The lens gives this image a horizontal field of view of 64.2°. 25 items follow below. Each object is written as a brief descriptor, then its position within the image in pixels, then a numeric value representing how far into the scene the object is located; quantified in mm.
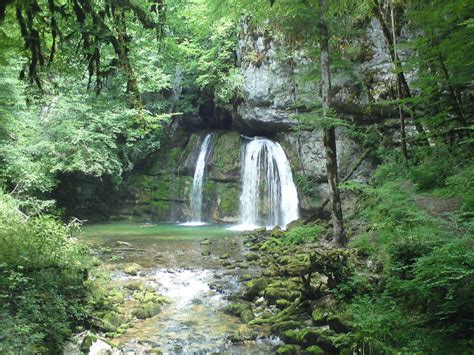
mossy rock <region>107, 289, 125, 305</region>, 7395
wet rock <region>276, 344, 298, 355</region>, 5379
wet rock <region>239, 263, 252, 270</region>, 10198
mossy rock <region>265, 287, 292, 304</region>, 7180
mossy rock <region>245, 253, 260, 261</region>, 11012
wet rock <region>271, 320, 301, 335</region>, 5984
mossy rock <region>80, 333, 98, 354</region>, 5113
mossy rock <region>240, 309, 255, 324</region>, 6711
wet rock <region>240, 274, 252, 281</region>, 9047
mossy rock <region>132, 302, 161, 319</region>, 6991
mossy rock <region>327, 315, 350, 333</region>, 5281
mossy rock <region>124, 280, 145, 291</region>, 8453
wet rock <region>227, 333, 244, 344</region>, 5984
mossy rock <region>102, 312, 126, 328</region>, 6262
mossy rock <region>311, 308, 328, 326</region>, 5851
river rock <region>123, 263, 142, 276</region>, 9672
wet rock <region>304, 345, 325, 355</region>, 5172
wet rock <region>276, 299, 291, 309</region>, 6918
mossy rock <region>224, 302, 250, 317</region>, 7085
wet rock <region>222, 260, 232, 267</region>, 10520
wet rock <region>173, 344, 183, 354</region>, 5738
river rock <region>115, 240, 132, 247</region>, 13102
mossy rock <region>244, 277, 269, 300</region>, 7805
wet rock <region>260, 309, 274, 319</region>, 6704
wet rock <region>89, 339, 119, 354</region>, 5234
